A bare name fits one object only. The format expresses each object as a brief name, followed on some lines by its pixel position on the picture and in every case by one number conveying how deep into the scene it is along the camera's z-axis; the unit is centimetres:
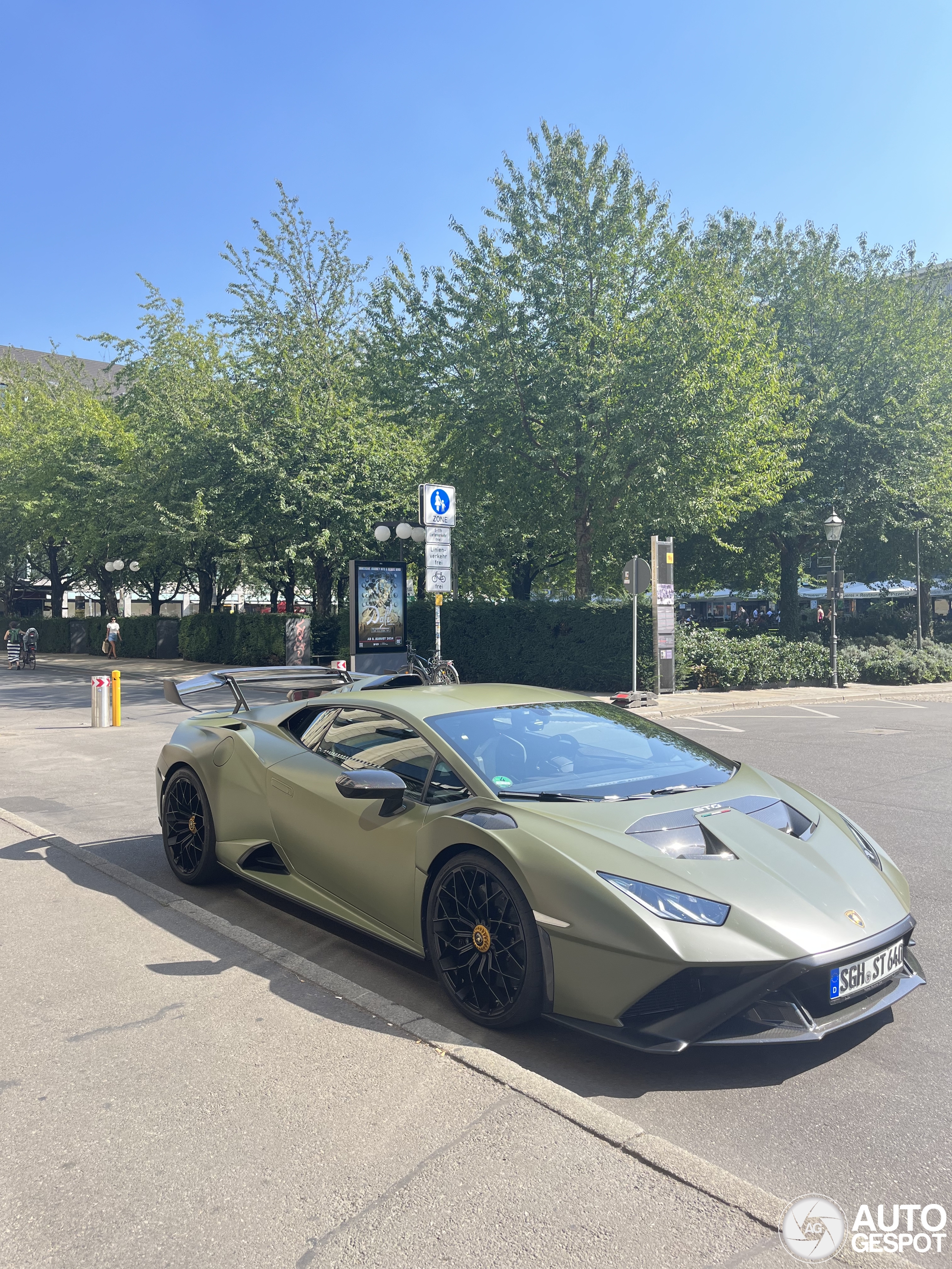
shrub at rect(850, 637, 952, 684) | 2477
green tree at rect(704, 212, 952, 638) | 2706
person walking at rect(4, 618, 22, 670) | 3272
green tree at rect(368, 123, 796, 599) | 2006
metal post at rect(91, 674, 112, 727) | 1527
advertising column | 1917
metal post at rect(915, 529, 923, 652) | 3034
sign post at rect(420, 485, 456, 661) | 1568
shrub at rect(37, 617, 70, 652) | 4394
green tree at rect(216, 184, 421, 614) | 2558
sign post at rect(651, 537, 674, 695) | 1903
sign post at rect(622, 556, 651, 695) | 1795
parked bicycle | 1666
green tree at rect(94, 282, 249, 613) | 2619
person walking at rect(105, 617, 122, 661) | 3413
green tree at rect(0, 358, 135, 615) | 3388
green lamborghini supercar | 320
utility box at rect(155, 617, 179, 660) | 3550
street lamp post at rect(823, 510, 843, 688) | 2314
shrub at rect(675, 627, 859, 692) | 2092
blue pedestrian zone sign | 1565
